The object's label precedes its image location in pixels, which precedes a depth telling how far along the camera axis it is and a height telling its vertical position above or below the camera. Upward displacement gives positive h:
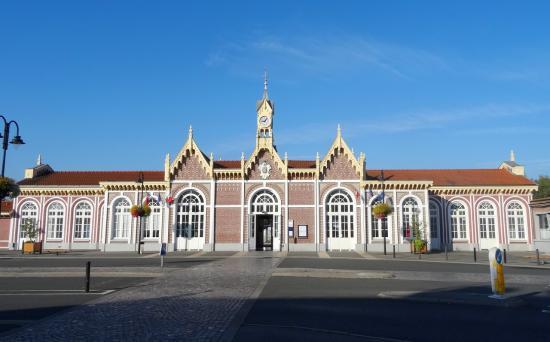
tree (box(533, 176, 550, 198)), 66.75 +6.00
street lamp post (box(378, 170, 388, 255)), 37.67 +0.19
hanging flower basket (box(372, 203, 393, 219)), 34.12 +1.12
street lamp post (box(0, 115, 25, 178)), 18.67 +3.81
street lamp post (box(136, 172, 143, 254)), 38.32 +2.52
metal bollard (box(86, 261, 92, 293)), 14.34 -1.76
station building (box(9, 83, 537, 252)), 38.03 +1.55
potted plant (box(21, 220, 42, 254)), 40.19 -0.38
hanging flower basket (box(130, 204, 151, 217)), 35.25 +1.19
